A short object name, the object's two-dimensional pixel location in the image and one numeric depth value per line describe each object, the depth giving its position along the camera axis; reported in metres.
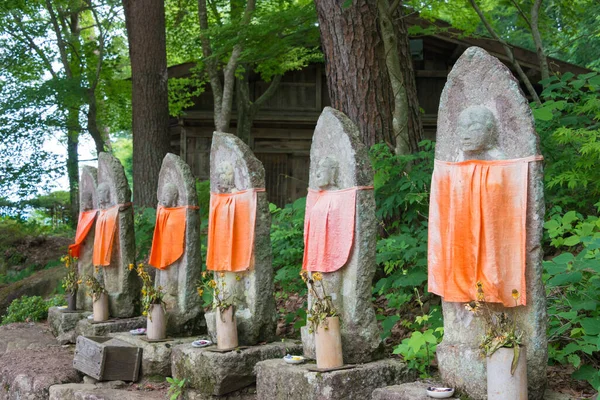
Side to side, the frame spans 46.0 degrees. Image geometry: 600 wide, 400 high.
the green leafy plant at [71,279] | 7.86
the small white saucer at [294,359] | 4.70
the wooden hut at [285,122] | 14.29
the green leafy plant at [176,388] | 5.28
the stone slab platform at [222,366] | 5.09
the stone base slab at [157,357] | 5.89
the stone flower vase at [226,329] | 5.30
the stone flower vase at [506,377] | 3.42
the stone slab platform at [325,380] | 4.27
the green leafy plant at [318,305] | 4.52
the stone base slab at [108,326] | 6.89
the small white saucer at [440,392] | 3.73
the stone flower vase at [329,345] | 4.42
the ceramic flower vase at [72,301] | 7.91
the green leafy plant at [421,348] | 4.24
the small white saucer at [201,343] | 5.51
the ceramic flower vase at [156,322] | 6.06
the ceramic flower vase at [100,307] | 7.05
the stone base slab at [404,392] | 3.75
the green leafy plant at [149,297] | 6.07
